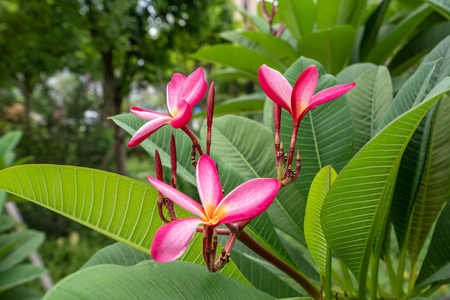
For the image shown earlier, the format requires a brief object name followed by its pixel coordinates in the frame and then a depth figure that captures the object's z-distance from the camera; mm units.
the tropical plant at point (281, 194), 253
